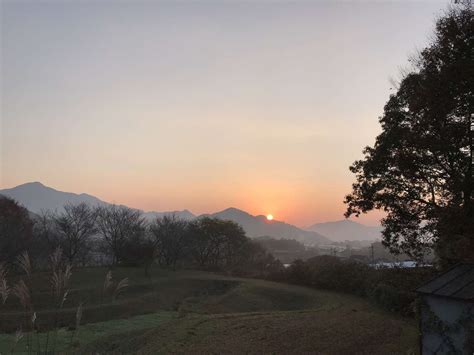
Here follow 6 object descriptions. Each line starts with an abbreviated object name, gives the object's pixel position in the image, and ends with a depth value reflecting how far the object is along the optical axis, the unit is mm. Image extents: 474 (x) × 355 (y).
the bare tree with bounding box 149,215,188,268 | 56725
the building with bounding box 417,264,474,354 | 7324
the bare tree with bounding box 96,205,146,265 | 54075
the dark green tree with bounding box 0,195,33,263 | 39875
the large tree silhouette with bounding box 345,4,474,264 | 12953
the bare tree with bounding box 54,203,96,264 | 53578
